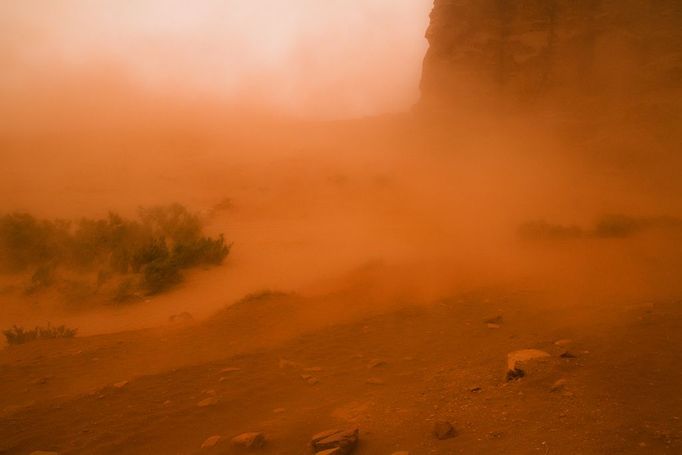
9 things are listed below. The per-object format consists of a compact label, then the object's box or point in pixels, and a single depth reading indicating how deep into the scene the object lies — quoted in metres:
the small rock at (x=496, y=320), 6.47
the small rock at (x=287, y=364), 5.64
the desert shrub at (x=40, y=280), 9.84
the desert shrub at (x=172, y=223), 12.45
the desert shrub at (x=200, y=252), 10.95
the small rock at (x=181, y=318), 7.89
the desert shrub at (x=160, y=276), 9.66
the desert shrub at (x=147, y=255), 10.30
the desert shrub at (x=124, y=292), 9.16
